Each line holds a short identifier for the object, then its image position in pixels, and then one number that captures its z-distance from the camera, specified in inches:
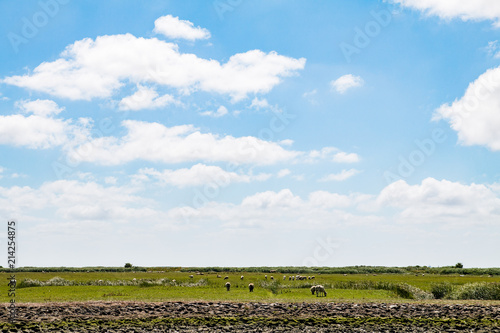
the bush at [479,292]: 1935.3
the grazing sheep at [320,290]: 1929.9
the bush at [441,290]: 2096.3
